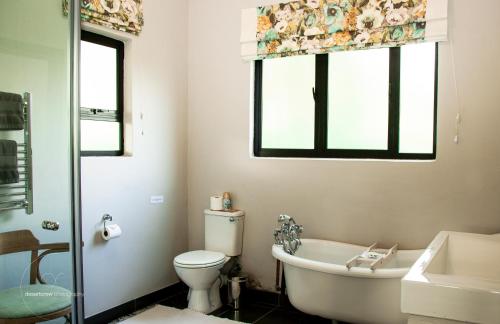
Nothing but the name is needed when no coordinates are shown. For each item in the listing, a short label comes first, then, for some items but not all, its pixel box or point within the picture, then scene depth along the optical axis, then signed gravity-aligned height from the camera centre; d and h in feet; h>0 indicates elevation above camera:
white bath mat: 10.37 -4.18
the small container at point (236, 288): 11.38 -3.68
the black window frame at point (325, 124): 10.39 +0.66
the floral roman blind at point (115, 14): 9.74 +3.18
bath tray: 8.40 -2.26
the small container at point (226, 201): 12.11 -1.48
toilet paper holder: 10.39 -1.70
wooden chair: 6.82 -2.39
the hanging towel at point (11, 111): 6.79 +0.56
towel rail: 6.93 -0.43
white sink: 4.43 -1.55
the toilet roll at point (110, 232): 10.22 -2.01
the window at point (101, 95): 10.44 +1.32
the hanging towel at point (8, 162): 6.80 -0.24
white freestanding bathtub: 8.21 -2.79
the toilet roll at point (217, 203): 12.13 -1.53
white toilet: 10.61 -2.79
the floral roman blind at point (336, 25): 9.50 +3.00
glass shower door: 6.84 -0.34
